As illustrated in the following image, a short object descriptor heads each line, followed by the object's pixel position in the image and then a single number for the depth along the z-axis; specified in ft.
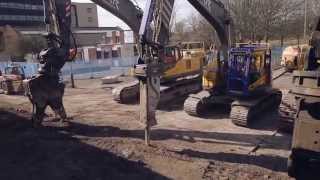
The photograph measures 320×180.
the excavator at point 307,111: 12.02
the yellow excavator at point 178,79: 32.54
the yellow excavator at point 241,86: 24.12
